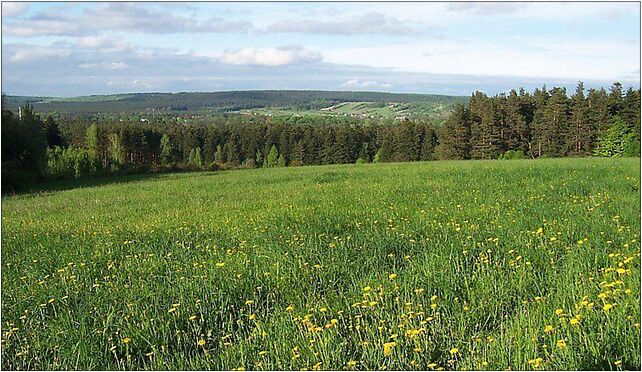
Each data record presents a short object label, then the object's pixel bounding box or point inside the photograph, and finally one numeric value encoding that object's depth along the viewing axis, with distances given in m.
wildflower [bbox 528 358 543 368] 3.32
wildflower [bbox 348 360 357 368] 3.56
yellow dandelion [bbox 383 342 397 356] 3.61
